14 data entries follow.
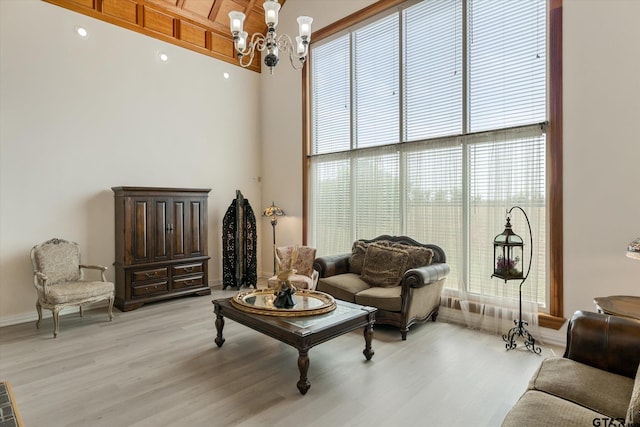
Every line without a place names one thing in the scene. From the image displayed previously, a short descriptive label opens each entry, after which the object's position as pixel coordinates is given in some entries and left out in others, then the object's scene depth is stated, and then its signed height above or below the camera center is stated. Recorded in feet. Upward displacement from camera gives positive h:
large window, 12.97 +3.53
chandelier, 10.32 +5.49
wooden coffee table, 9.00 -3.24
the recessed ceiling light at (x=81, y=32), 16.10 +8.33
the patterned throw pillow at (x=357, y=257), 16.05 -2.16
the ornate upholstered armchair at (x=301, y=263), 15.65 -2.53
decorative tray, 10.37 -2.96
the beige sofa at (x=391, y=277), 12.77 -2.76
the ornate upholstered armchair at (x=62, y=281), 13.26 -2.84
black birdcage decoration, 12.01 -1.68
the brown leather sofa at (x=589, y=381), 5.13 -3.01
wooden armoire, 16.28 -1.60
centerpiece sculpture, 10.85 -2.57
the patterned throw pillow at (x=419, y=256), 14.19 -1.90
